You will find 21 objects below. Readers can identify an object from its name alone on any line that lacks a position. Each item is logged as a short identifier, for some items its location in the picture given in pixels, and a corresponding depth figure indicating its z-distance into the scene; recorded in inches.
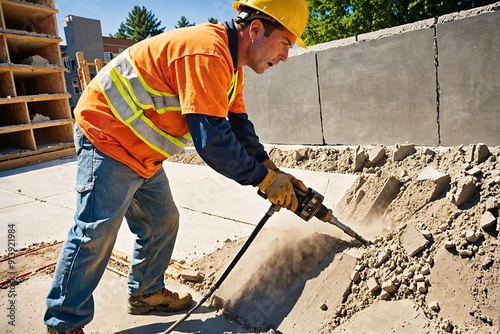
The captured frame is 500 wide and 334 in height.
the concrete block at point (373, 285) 83.2
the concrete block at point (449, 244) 82.5
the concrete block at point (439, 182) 104.0
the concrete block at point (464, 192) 93.4
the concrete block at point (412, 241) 86.5
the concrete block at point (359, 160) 173.5
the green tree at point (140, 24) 2172.7
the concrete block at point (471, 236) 81.7
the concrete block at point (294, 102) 240.4
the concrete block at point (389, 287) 80.8
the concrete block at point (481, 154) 109.3
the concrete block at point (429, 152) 138.3
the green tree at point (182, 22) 2314.2
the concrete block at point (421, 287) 78.5
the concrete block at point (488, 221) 82.8
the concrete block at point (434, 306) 75.5
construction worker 69.1
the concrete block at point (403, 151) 153.8
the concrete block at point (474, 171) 100.5
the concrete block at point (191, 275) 107.3
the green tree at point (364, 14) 676.7
